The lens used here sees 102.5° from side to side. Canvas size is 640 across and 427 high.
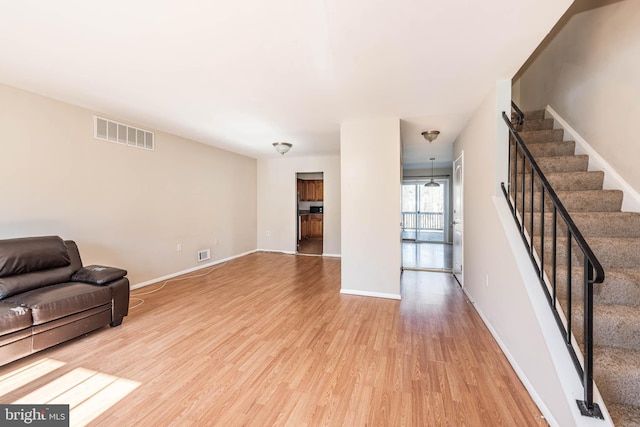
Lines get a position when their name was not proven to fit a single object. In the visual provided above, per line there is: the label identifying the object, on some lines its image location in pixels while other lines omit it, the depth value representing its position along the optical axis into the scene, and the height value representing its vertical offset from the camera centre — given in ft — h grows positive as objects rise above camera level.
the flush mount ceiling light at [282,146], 15.79 +4.03
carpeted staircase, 4.52 -1.32
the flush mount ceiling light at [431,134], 13.46 +4.09
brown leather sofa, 6.59 -2.44
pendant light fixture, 25.18 +2.68
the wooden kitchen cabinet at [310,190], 29.50 +2.51
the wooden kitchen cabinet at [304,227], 30.45 -1.88
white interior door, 13.48 -0.30
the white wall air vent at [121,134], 11.19 +3.67
